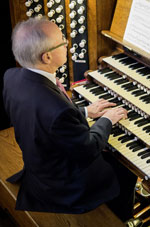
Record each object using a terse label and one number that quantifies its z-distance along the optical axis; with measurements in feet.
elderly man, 6.02
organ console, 7.74
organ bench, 7.22
